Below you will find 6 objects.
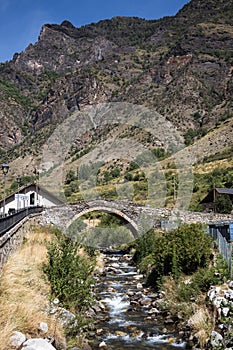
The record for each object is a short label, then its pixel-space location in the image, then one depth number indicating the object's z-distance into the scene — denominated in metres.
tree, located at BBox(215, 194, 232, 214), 50.69
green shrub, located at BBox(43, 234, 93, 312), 13.73
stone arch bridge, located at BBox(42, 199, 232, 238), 37.59
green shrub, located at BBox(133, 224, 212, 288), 18.33
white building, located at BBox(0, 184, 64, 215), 44.66
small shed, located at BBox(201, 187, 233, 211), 51.62
